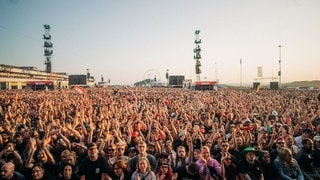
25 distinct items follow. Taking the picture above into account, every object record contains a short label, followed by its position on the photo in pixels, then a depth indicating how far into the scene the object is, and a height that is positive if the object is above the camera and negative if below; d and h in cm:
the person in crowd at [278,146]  556 -125
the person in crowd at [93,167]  476 -143
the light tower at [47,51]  7919 +1147
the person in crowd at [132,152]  570 -140
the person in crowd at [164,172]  462 -149
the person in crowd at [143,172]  447 -144
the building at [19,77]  4682 +310
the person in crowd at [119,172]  490 -157
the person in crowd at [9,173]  430 -138
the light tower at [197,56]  8269 +981
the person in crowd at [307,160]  523 -151
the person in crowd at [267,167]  510 -157
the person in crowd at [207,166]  484 -147
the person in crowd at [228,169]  490 -153
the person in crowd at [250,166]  485 -148
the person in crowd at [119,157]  532 -140
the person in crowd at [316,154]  555 -145
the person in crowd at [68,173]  464 -151
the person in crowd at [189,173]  470 -154
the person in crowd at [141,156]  518 -140
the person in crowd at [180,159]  521 -144
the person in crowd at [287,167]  495 -152
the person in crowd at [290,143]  598 -129
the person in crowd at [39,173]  449 -144
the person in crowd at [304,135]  654 -121
